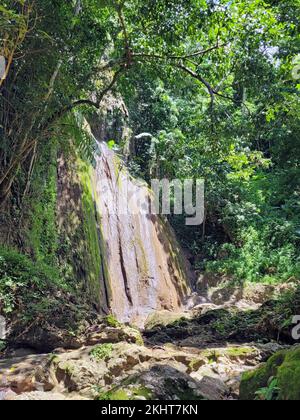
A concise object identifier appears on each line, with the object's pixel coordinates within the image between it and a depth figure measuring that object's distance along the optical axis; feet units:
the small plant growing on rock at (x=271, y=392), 9.20
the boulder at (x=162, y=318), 31.16
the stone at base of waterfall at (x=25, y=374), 13.17
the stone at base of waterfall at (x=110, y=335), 18.79
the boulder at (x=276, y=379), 8.87
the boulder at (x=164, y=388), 9.73
